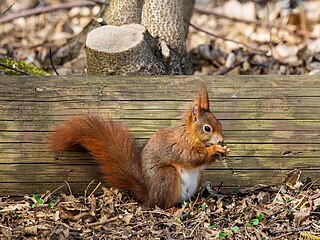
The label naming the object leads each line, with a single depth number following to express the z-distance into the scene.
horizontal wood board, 7.78
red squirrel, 7.23
